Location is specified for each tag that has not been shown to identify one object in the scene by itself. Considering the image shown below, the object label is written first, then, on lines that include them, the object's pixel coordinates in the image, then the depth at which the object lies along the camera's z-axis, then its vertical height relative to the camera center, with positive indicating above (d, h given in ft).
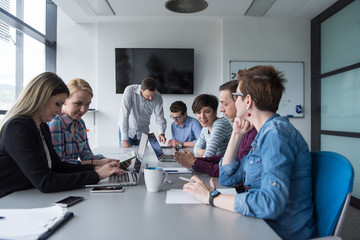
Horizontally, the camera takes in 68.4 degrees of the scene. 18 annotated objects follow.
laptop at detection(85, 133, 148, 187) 3.84 -0.95
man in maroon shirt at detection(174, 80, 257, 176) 4.61 -0.52
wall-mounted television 13.70 +2.61
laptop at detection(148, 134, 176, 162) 5.85 -0.81
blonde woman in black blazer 3.43 -0.38
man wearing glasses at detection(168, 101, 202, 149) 10.23 -0.32
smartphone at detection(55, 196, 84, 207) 2.92 -0.96
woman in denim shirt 2.66 -0.57
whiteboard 13.47 +1.76
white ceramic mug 3.46 -0.80
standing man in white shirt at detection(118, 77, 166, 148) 10.04 +0.30
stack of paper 2.17 -0.95
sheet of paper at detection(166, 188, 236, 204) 3.13 -0.98
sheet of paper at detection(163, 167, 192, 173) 4.89 -0.98
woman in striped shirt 6.24 -0.26
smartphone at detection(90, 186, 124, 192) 3.50 -0.96
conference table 2.27 -0.99
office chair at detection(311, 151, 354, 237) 2.76 -0.78
